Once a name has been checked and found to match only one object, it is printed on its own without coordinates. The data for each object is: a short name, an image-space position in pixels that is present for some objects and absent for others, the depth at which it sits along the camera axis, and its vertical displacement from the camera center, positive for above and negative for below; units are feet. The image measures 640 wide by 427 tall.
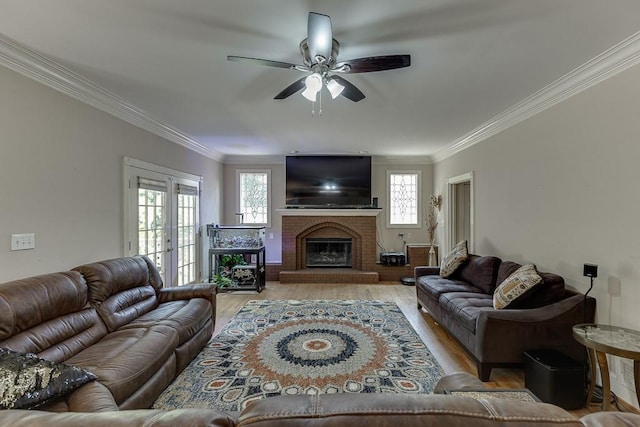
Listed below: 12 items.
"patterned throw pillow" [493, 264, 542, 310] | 8.71 -2.19
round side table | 6.05 -2.81
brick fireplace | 20.94 -1.04
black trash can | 7.04 -4.12
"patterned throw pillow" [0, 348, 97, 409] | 4.47 -2.74
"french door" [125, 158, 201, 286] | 12.09 -0.20
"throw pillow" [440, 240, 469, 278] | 13.65 -2.14
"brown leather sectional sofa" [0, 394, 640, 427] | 2.18 -1.55
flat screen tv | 20.75 +2.48
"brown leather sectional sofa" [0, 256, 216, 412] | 5.85 -3.10
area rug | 7.82 -4.70
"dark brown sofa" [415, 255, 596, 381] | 8.12 -3.21
